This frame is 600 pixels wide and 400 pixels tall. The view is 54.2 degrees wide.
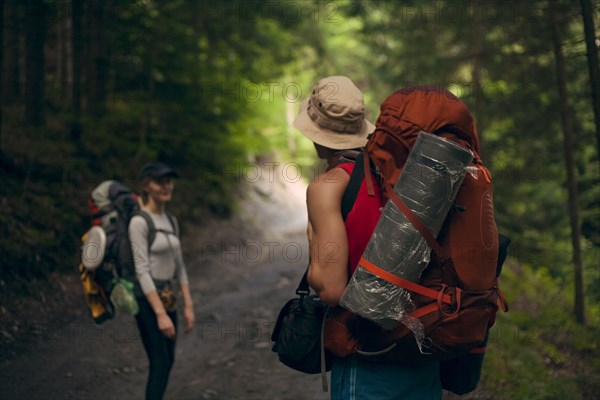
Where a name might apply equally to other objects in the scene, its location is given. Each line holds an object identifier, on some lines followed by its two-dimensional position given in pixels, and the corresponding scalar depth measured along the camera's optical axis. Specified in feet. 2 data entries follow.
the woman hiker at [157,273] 15.72
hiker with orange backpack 7.87
